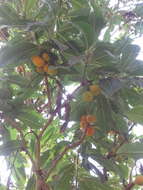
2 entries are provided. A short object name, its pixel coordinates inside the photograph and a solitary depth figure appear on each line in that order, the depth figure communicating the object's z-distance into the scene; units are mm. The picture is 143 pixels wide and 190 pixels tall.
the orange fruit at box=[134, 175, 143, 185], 1021
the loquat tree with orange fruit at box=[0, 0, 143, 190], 1040
